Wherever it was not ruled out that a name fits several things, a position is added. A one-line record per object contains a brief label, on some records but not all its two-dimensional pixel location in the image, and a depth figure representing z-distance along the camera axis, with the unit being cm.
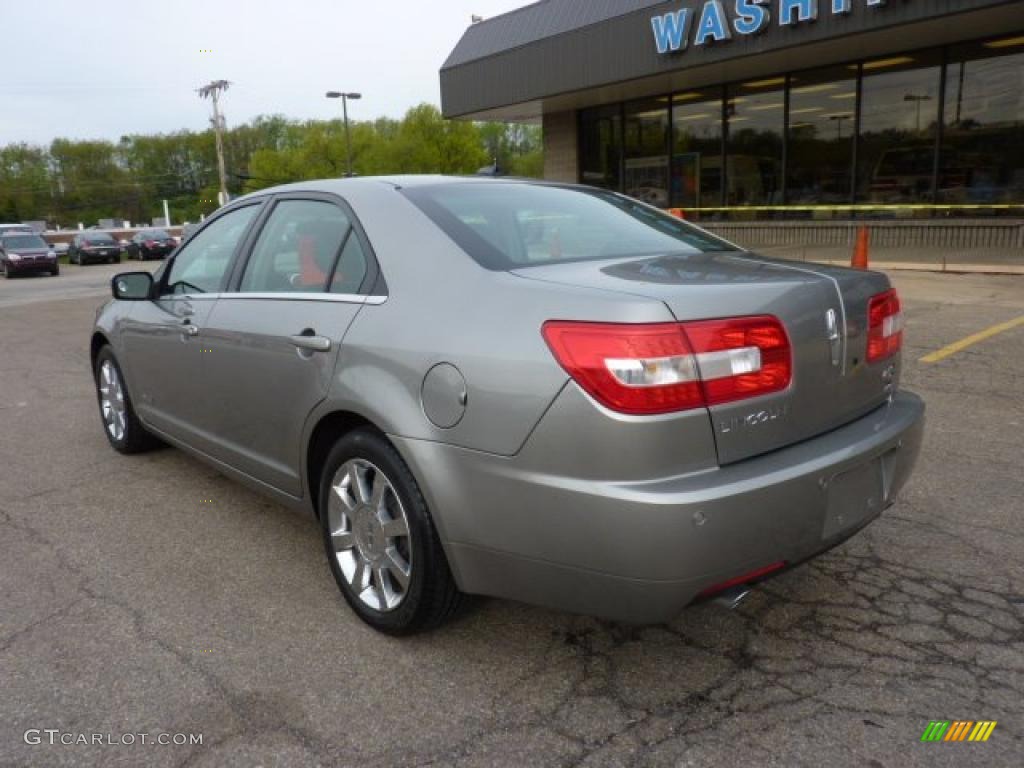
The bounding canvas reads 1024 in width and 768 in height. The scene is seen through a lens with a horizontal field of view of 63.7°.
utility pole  6059
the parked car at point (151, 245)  3753
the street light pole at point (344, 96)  4841
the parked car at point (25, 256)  2894
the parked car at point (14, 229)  3311
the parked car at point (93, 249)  3603
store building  1417
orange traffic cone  1115
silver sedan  217
